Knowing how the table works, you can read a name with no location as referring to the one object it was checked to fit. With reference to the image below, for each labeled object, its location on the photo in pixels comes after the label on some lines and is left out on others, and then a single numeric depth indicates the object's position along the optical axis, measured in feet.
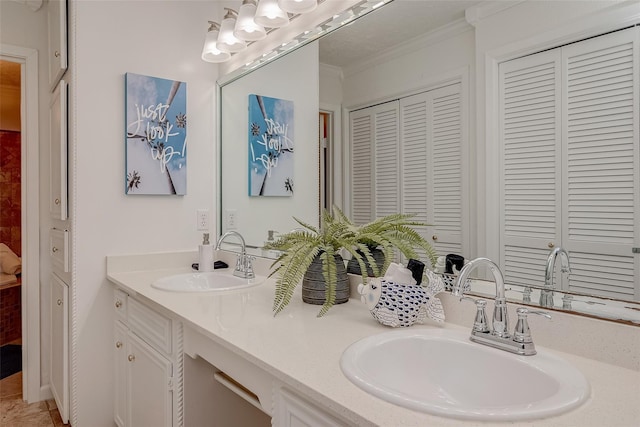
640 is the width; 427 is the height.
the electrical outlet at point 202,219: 7.52
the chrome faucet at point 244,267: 6.14
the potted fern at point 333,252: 4.14
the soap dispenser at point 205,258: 6.70
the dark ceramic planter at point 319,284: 4.55
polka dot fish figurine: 3.64
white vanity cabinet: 4.66
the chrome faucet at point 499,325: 2.97
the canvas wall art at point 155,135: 6.77
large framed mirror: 3.79
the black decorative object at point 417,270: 3.93
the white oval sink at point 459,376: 2.22
